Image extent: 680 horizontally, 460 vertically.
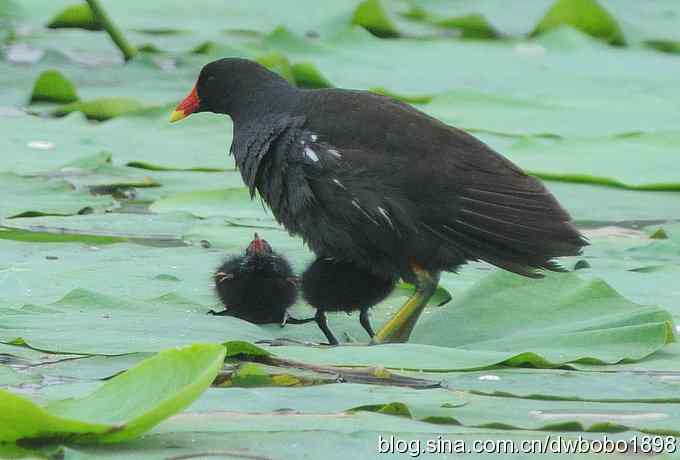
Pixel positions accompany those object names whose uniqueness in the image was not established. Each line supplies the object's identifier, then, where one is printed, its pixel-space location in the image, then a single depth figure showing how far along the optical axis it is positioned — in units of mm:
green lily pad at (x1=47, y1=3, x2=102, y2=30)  16734
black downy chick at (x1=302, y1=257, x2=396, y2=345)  8961
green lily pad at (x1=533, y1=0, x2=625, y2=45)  18000
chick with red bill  8836
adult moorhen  8539
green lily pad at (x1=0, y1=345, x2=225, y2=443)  5359
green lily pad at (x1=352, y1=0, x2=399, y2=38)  17656
